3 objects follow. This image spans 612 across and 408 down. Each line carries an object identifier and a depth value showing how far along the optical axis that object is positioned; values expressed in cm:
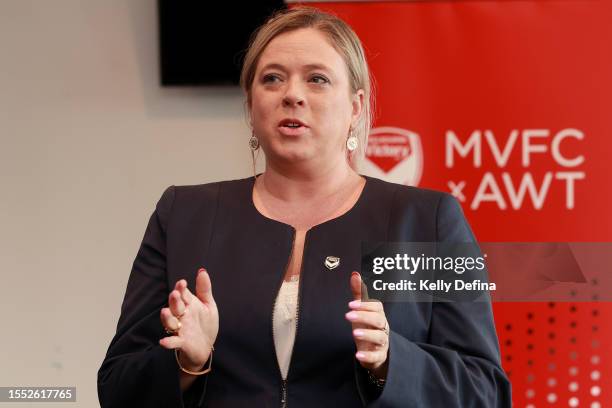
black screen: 727
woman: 369
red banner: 678
